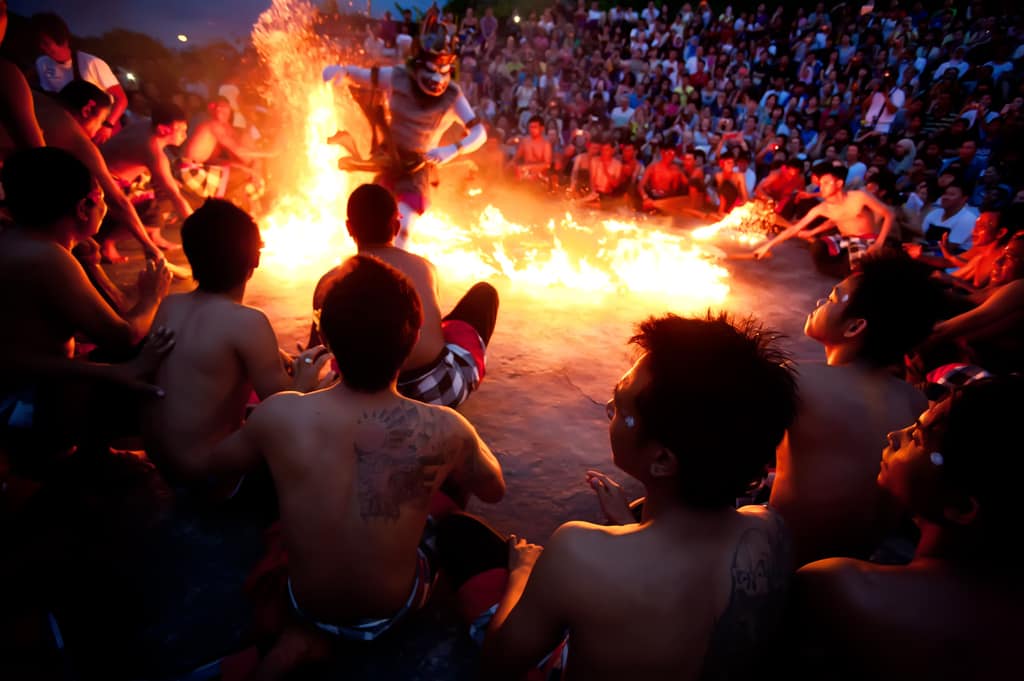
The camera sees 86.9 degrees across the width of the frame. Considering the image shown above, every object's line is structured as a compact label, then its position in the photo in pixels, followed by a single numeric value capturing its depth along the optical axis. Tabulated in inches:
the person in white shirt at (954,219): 264.5
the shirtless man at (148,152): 203.0
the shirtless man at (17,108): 130.1
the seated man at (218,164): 258.5
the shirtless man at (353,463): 62.6
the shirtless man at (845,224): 246.4
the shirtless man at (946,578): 44.5
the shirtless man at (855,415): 73.2
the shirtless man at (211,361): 85.0
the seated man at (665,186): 394.3
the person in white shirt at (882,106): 414.3
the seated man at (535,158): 441.7
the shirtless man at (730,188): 382.0
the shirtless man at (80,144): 152.8
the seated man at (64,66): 220.5
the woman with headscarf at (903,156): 365.4
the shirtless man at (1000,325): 123.0
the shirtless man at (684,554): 45.6
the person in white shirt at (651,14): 654.5
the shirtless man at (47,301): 89.7
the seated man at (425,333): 113.2
